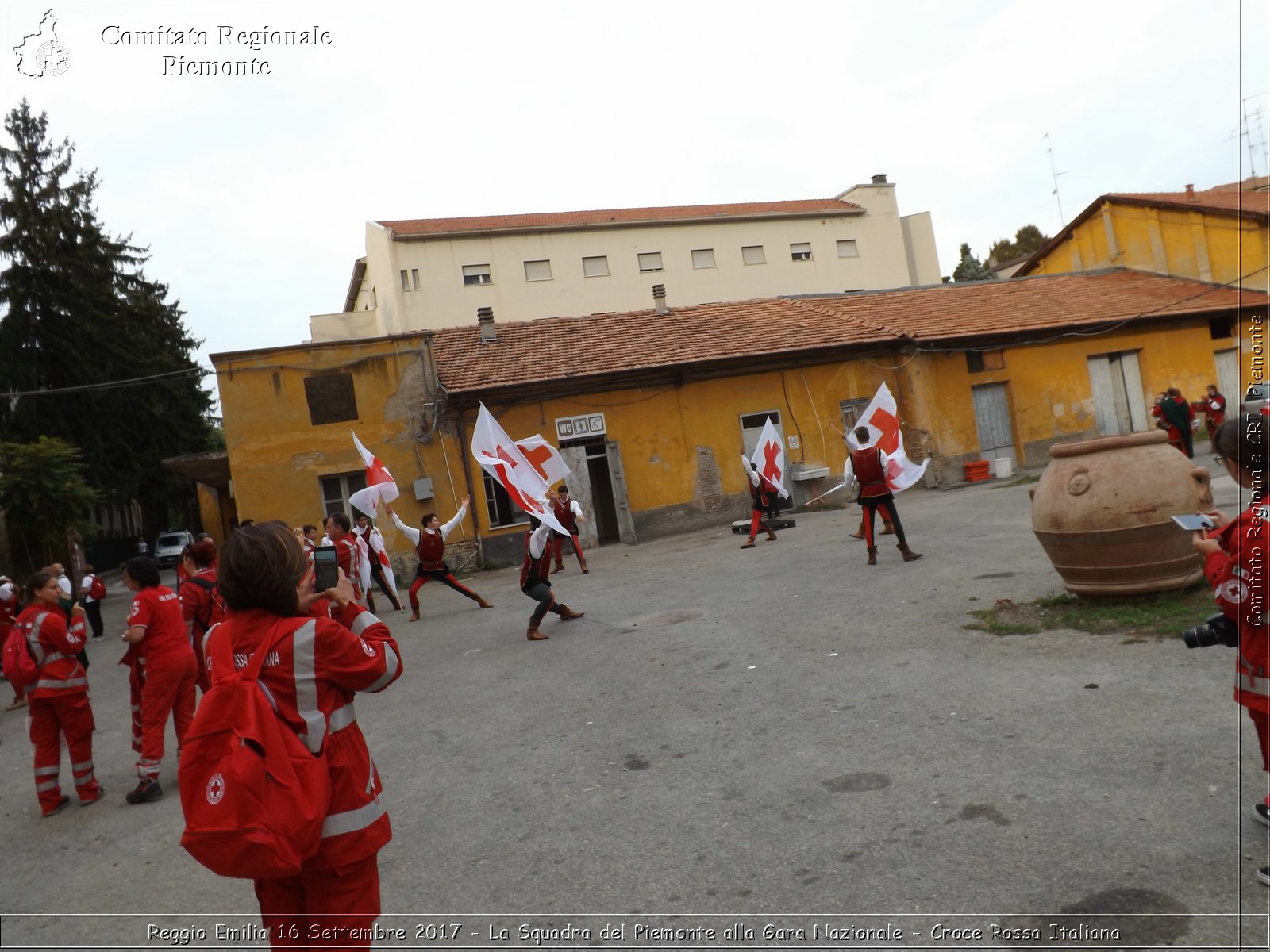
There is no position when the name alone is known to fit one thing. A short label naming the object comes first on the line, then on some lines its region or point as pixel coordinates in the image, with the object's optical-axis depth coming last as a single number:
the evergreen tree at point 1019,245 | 65.56
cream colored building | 36.81
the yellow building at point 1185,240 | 26.45
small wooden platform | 19.16
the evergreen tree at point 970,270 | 58.38
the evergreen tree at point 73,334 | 31.91
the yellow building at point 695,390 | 21.09
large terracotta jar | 6.99
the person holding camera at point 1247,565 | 3.36
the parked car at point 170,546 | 38.72
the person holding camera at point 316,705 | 2.67
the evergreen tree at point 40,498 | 21.02
